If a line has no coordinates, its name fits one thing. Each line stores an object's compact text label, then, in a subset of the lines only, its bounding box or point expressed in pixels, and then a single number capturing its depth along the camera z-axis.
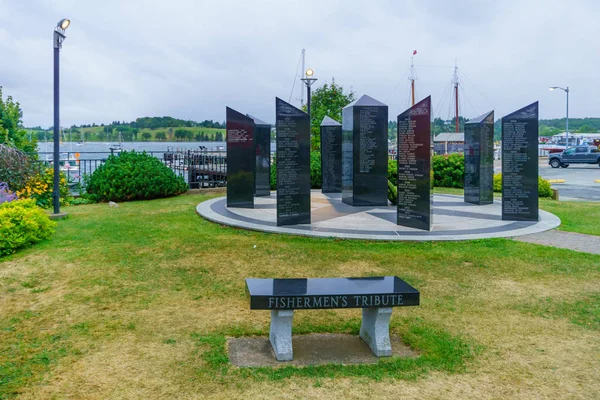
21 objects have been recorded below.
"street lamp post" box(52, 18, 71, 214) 11.65
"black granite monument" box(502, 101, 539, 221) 11.62
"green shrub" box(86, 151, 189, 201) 15.79
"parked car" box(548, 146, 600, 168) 43.62
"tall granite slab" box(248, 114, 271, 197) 16.53
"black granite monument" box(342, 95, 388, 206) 13.60
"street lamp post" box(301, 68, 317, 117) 20.89
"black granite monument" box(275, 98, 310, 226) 10.91
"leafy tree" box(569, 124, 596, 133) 145.00
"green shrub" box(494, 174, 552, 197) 17.86
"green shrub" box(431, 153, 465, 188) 20.78
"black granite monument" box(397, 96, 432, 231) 10.40
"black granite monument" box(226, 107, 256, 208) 13.98
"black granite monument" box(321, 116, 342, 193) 17.34
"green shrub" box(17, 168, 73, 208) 13.34
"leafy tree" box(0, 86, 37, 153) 18.19
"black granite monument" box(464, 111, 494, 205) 13.84
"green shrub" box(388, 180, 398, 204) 14.41
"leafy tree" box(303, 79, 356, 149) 35.00
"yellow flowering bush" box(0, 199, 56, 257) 8.76
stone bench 4.85
